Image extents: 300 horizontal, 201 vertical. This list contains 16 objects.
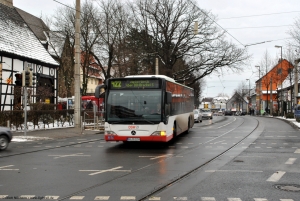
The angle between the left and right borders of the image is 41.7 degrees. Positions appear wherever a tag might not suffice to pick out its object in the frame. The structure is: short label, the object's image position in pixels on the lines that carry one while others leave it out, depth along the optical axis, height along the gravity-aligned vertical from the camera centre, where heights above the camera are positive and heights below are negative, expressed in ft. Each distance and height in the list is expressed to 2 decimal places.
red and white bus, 51.11 +0.41
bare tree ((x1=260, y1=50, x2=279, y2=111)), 211.04 +20.20
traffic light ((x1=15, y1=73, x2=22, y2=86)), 69.56 +5.74
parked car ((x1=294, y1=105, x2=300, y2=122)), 125.85 -0.92
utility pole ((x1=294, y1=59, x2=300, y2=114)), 122.31 +9.81
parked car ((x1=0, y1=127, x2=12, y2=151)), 49.96 -3.29
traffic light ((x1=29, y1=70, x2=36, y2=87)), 68.90 +5.74
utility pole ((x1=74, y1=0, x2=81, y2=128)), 87.76 +7.46
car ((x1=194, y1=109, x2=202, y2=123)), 137.90 -1.77
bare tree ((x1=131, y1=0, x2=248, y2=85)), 145.18 +27.31
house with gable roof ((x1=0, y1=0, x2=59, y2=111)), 105.81 +15.74
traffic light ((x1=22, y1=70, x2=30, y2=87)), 68.44 +5.81
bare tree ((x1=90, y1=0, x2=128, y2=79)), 150.20 +31.09
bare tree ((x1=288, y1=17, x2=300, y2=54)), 112.27 +20.37
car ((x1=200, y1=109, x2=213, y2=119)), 173.58 -1.79
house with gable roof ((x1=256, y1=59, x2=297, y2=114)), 161.38 +15.75
